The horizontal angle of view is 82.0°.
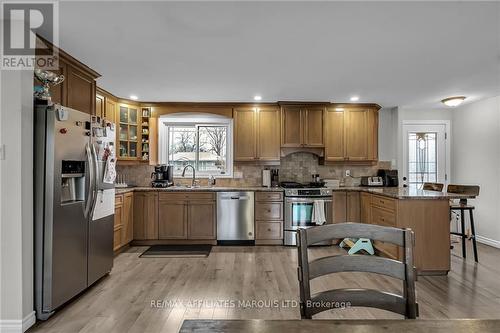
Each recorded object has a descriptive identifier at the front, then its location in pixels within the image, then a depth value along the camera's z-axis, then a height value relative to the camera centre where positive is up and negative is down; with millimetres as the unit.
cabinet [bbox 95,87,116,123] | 4051 +949
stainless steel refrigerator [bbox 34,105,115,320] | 2250 -298
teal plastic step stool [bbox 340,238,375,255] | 3934 -1081
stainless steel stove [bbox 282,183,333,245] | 4504 -633
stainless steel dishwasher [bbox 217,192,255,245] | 4488 -752
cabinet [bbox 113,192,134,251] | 3885 -729
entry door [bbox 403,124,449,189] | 5359 +269
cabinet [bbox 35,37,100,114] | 2773 +914
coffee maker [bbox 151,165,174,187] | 4762 -86
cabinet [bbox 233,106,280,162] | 4883 +558
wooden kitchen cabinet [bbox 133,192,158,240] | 4465 -717
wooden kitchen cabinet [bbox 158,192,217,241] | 4473 -735
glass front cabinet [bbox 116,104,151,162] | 4609 +608
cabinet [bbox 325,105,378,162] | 4961 +616
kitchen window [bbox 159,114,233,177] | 5117 +429
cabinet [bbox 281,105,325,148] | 4867 +728
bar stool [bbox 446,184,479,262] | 3575 -428
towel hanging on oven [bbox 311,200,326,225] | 4453 -694
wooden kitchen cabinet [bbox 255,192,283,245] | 4520 -824
